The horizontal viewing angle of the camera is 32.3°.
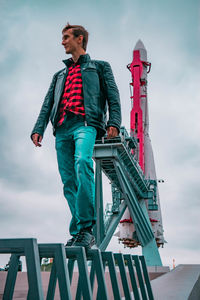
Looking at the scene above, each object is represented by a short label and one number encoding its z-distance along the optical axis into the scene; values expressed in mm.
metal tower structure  22984
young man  2844
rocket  30578
